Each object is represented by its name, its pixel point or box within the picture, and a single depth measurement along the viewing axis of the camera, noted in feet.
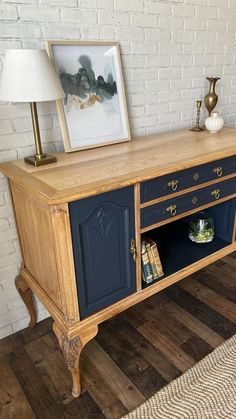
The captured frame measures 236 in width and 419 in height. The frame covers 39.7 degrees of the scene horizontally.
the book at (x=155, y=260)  4.93
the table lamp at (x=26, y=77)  3.77
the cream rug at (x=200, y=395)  4.19
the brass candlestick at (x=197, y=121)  6.43
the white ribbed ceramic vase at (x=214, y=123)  6.17
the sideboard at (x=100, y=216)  3.71
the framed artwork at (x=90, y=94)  4.90
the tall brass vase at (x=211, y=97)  6.54
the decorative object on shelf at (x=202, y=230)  6.07
